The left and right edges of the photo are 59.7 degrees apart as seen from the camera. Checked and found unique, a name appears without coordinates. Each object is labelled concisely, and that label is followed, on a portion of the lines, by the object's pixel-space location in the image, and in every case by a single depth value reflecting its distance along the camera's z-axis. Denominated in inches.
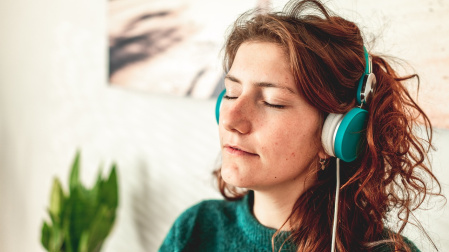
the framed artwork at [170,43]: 55.1
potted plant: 69.8
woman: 34.2
